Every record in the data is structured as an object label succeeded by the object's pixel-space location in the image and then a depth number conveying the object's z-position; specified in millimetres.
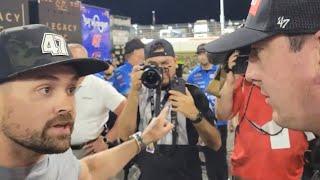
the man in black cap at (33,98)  1021
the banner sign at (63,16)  2620
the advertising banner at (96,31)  3971
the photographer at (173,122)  1878
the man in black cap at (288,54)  728
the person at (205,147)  2414
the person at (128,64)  4048
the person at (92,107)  2582
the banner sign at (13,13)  2191
